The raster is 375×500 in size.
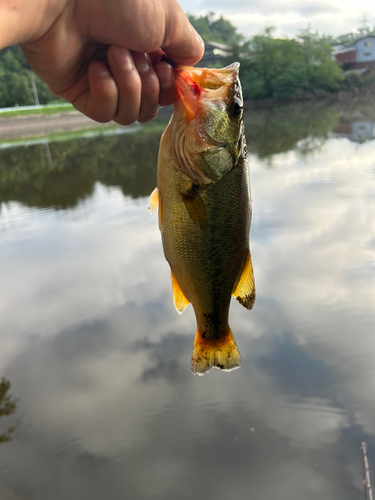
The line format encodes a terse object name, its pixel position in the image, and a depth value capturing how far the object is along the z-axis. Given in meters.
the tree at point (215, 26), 101.88
